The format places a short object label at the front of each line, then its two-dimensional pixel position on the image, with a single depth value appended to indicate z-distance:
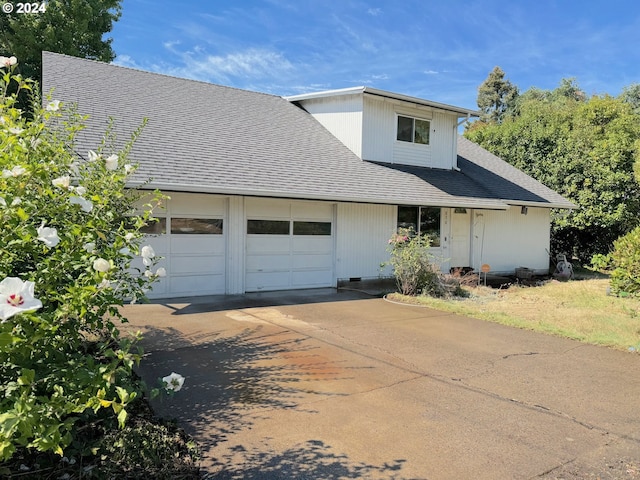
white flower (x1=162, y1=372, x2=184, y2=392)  2.79
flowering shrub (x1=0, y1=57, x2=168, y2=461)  1.90
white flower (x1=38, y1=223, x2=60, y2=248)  2.12
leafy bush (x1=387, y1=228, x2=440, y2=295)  10.96
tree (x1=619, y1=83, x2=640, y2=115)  42.38
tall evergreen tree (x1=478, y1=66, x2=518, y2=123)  51.53
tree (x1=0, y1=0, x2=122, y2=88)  18.59
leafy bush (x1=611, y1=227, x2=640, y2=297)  7.31
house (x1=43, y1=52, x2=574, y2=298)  10.20
